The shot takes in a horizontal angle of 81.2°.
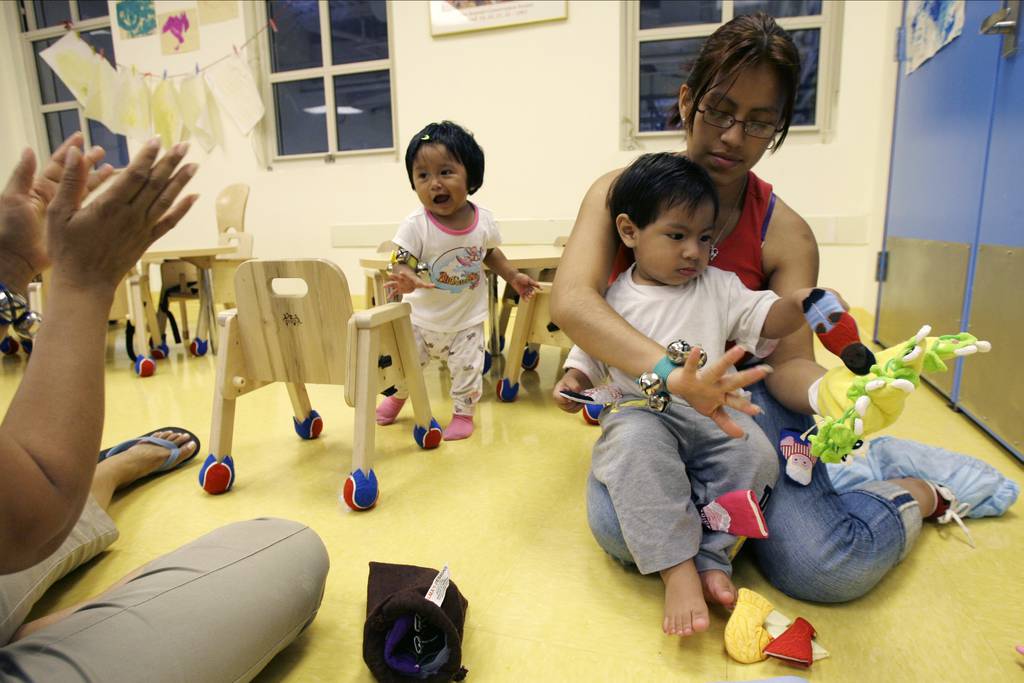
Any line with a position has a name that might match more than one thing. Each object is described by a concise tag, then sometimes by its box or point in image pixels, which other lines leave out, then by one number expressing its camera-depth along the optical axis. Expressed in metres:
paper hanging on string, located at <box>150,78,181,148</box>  4.68
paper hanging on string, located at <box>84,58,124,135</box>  4.84
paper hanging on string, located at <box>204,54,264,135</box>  4.50
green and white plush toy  0.80
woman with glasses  1.02
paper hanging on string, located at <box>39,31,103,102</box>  4.90
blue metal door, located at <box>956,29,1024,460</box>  1.61
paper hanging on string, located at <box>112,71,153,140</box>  4.77
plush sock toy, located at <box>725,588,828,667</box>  0.91
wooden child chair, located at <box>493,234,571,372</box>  2.70
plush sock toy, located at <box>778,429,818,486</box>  1.09
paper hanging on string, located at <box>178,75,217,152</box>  4.61
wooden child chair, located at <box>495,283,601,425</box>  2.26
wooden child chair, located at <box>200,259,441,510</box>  1.49
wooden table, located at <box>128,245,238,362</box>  2.82
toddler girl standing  1.93
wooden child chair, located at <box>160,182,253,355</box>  3.18
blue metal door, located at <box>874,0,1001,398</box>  1.92
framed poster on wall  3.70
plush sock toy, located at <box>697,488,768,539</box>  0.99
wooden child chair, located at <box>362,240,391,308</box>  2.55
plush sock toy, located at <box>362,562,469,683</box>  0.87
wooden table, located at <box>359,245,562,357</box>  2.18
